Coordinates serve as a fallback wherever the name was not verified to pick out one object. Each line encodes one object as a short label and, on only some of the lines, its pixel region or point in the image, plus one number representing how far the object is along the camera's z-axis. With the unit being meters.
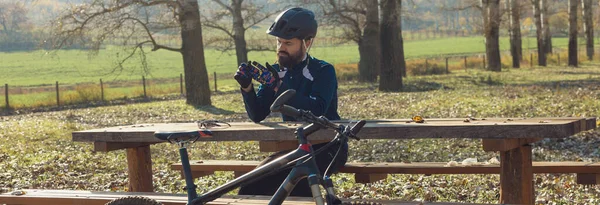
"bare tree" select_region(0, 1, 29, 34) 26.06
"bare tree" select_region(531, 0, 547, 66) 45.00
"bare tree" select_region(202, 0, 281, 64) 36.41
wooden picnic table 4.95
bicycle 4.07
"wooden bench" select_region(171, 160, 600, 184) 6.77
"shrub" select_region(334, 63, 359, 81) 38.65
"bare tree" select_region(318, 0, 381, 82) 33.84
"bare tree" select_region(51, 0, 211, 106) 23.62
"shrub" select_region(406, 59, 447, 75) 39.97
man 5.53
